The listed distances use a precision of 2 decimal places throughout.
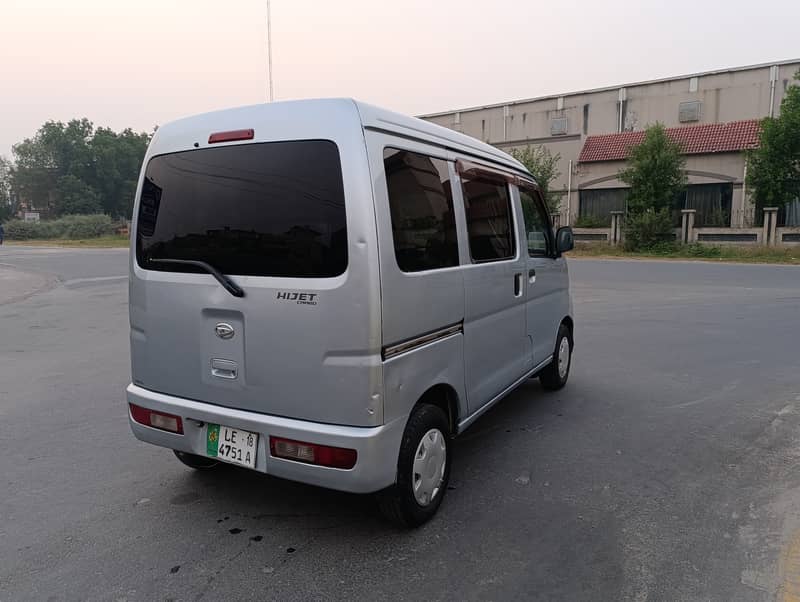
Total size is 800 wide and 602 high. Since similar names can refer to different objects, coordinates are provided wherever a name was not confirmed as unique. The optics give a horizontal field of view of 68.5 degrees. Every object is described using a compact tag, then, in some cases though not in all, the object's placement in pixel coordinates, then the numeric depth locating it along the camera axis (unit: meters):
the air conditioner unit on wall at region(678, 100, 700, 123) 34.66
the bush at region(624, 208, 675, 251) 30.75
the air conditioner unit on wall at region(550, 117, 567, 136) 38.28
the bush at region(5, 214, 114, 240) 62.41
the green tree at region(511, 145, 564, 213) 35.38
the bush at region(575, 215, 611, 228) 34.75
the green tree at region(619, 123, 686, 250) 30.92
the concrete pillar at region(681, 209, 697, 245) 30.84
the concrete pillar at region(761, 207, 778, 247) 28.27
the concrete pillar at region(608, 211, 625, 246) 33.12
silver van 2.77
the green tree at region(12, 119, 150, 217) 89.75
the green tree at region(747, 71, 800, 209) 28.36
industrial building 31.72
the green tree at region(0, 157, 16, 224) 89.75
